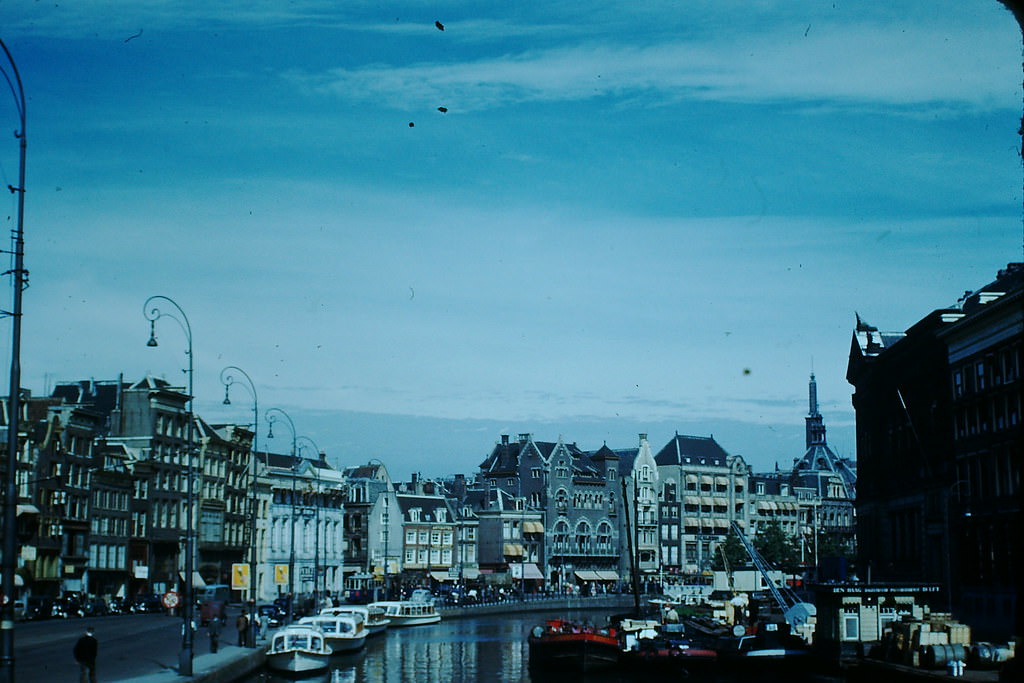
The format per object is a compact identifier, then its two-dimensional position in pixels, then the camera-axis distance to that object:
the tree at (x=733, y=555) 167.50
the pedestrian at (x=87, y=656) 37.41
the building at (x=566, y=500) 169.38
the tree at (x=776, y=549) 163.62
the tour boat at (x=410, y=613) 101.38
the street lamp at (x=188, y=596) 44.81
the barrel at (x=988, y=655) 48.19
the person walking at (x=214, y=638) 58.18
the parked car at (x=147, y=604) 95.99
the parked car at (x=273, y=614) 87.51
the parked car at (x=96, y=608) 89.06
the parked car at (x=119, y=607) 93.80
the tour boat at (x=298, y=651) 59.53
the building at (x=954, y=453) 74.62
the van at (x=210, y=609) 80.36
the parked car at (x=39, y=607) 80.74
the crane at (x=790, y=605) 76.75
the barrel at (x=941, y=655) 48.88
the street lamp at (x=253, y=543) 67.62
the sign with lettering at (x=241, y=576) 66.88
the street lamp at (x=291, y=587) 84.21
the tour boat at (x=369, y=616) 80.00
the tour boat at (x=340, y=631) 72.75
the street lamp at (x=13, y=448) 27.59
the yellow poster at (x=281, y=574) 92.00
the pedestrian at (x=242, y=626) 62.53
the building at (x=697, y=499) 185.25
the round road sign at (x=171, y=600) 48.84
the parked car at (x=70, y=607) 84.81
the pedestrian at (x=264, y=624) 78.93
